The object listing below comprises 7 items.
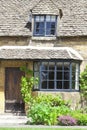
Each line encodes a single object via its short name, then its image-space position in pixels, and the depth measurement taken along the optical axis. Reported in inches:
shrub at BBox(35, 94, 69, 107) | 1029.2
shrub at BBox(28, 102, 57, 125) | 846.5
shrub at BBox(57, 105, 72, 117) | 890.4
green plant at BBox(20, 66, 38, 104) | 1042.6
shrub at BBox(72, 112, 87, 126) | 850.1
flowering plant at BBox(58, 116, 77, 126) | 837.2
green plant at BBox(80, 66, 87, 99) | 1067.9
